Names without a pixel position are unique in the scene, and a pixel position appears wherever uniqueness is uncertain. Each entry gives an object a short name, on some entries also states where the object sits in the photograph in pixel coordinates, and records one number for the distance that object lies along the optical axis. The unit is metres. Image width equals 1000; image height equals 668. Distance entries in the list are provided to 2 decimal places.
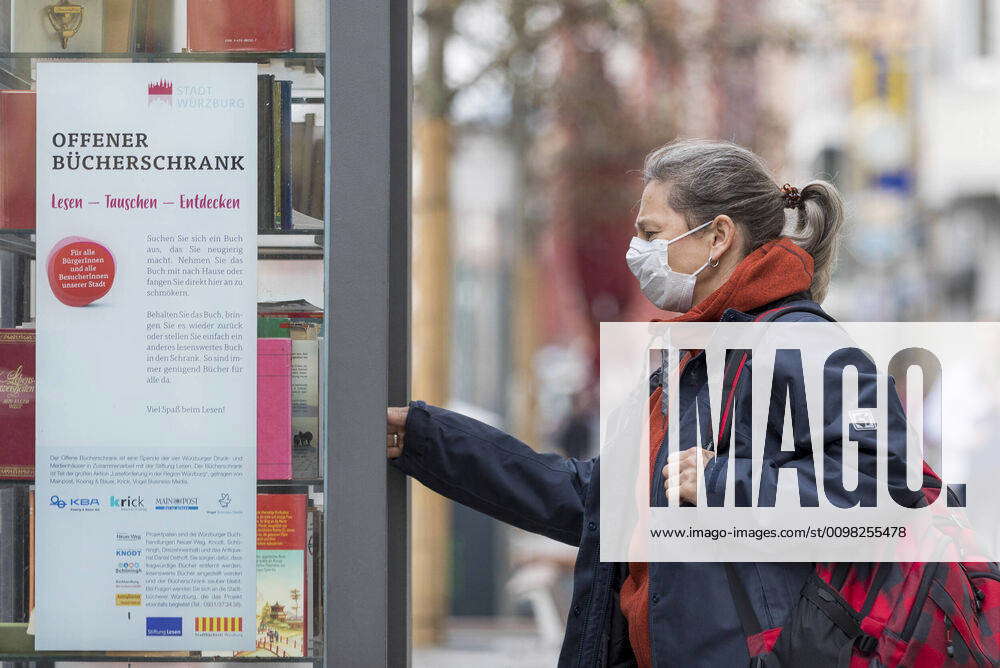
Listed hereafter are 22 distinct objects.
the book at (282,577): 5.88
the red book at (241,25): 5.87
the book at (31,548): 5.83
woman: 5.34
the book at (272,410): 5.86
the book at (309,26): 5.83
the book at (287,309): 5.85
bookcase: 5.71
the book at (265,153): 5.84
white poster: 5.82
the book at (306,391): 5.86
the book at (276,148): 5.85
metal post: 6.01
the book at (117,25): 5.87
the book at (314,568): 5.90
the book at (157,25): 5.88
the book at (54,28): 5.88
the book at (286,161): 5.84
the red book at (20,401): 5.83
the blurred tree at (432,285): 15.92
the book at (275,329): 5.87
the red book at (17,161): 5.83
